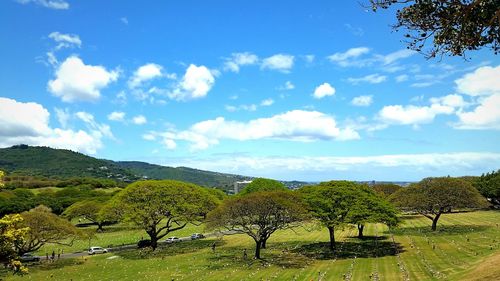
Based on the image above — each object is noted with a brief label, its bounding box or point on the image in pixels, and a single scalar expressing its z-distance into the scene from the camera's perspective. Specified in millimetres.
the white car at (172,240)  79438
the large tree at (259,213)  55094
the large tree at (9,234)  26125
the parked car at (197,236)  85662
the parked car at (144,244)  72188
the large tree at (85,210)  97169
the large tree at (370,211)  56531
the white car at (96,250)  67125
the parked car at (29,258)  60728
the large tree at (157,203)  67500
